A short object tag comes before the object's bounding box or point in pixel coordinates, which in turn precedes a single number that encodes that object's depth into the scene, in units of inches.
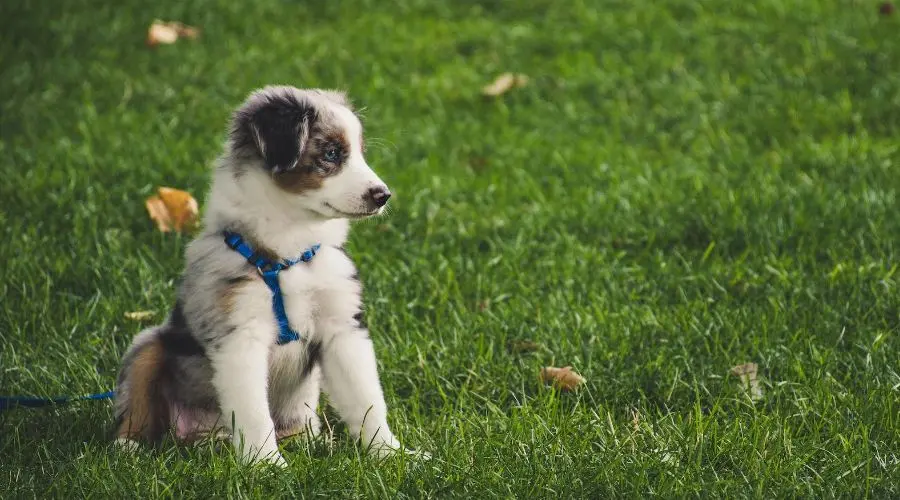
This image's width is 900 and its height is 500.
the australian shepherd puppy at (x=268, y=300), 264.7
